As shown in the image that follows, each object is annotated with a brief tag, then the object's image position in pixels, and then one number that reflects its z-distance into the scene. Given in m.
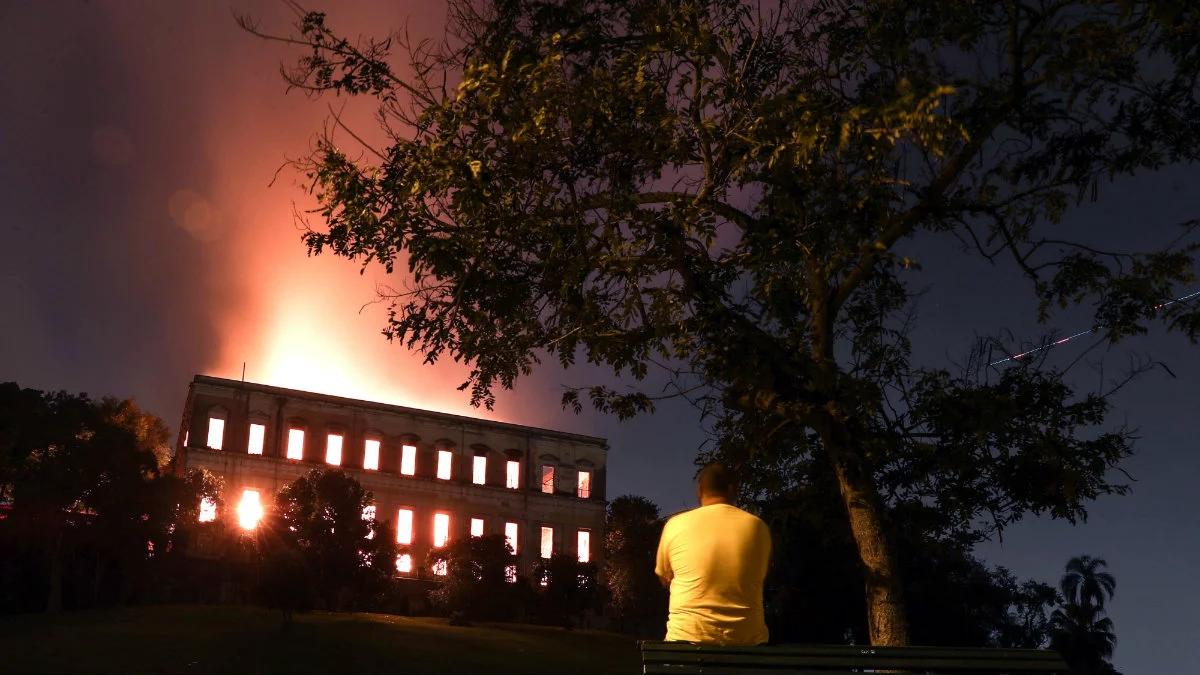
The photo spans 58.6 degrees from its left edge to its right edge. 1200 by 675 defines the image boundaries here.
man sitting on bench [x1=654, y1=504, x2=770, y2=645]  6.30
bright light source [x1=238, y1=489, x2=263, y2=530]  63.81
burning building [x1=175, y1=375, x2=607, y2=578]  66.69
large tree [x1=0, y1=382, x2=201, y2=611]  44.16
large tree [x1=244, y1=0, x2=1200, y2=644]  12.55
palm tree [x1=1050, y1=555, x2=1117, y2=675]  66.44
